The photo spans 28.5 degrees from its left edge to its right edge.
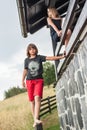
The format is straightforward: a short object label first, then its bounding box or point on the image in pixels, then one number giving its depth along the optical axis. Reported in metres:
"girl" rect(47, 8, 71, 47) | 2.66
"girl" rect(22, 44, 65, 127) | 2.84
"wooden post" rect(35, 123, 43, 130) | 2.83
